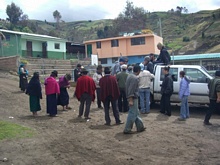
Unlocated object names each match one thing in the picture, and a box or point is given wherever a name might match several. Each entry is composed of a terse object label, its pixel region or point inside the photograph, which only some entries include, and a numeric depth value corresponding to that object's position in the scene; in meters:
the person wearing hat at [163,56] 8.75
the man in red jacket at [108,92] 6.67
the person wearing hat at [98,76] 8.68
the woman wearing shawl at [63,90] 8.48
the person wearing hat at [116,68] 8.86
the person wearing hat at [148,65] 8.75
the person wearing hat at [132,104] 5.86
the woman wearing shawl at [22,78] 11.59
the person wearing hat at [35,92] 7.63
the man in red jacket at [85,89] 7.28
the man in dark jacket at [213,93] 6.52
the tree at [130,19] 51.46
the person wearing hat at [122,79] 7.96
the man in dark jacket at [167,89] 7.72
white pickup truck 8.22
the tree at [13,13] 53.20
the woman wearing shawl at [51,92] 7.70
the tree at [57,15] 77.47
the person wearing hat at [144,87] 8.08
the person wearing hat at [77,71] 10.78
